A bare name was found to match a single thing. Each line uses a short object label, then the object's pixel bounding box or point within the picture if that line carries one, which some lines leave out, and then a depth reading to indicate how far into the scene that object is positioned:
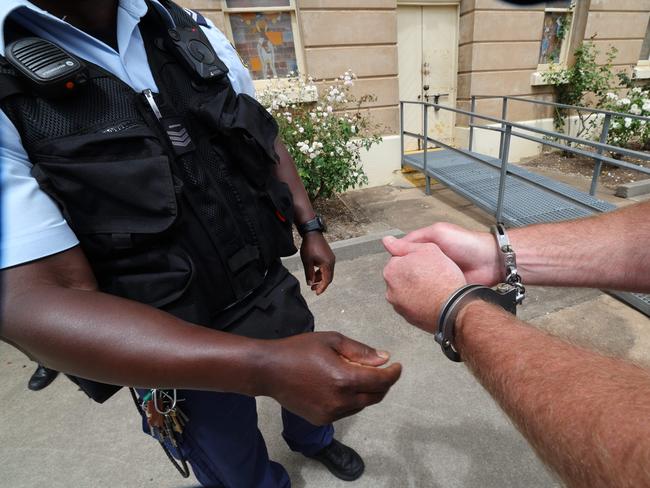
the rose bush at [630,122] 6.14
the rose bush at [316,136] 4.08
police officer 0.70
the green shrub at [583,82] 6.68
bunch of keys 1.06
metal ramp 3.09
